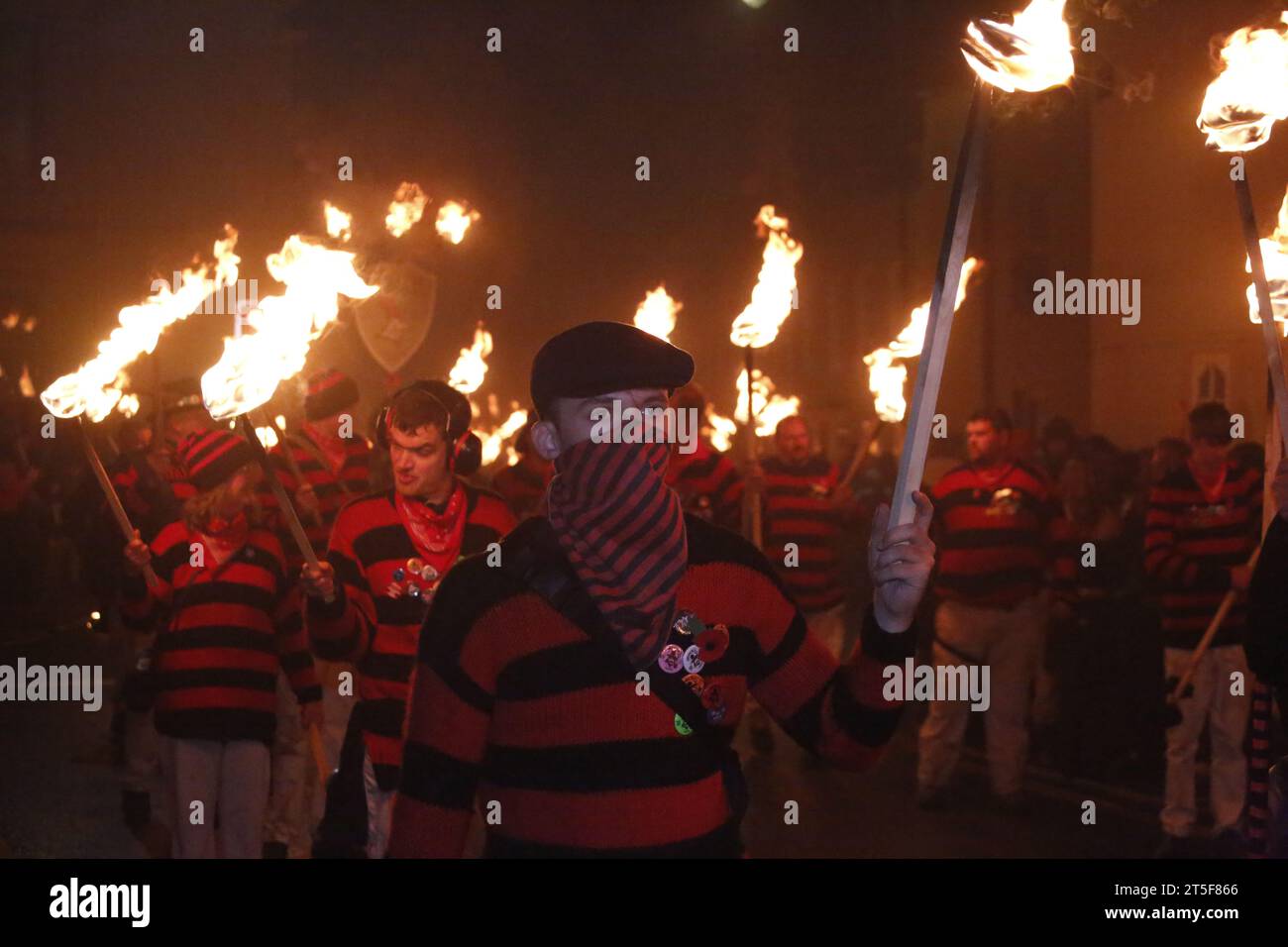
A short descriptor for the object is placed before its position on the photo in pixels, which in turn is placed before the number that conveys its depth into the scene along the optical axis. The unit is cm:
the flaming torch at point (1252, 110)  416
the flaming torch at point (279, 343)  542
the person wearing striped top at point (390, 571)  536
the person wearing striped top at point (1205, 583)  796
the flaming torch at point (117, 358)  671
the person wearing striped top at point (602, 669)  318
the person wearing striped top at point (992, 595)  888
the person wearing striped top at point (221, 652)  570
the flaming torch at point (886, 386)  1019
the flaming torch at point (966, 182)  286
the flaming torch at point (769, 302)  1005
